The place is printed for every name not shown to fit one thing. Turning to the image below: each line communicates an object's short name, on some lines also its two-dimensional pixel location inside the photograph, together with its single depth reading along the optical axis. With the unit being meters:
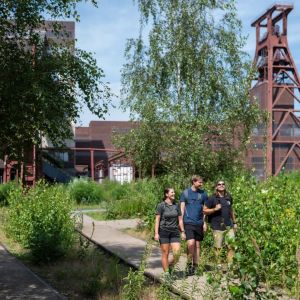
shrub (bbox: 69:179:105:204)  32.56
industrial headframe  70.06
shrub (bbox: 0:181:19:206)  29.25
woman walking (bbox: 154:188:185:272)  9.38
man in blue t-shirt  9.72
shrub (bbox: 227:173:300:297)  4.71
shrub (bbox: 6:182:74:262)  11.86
